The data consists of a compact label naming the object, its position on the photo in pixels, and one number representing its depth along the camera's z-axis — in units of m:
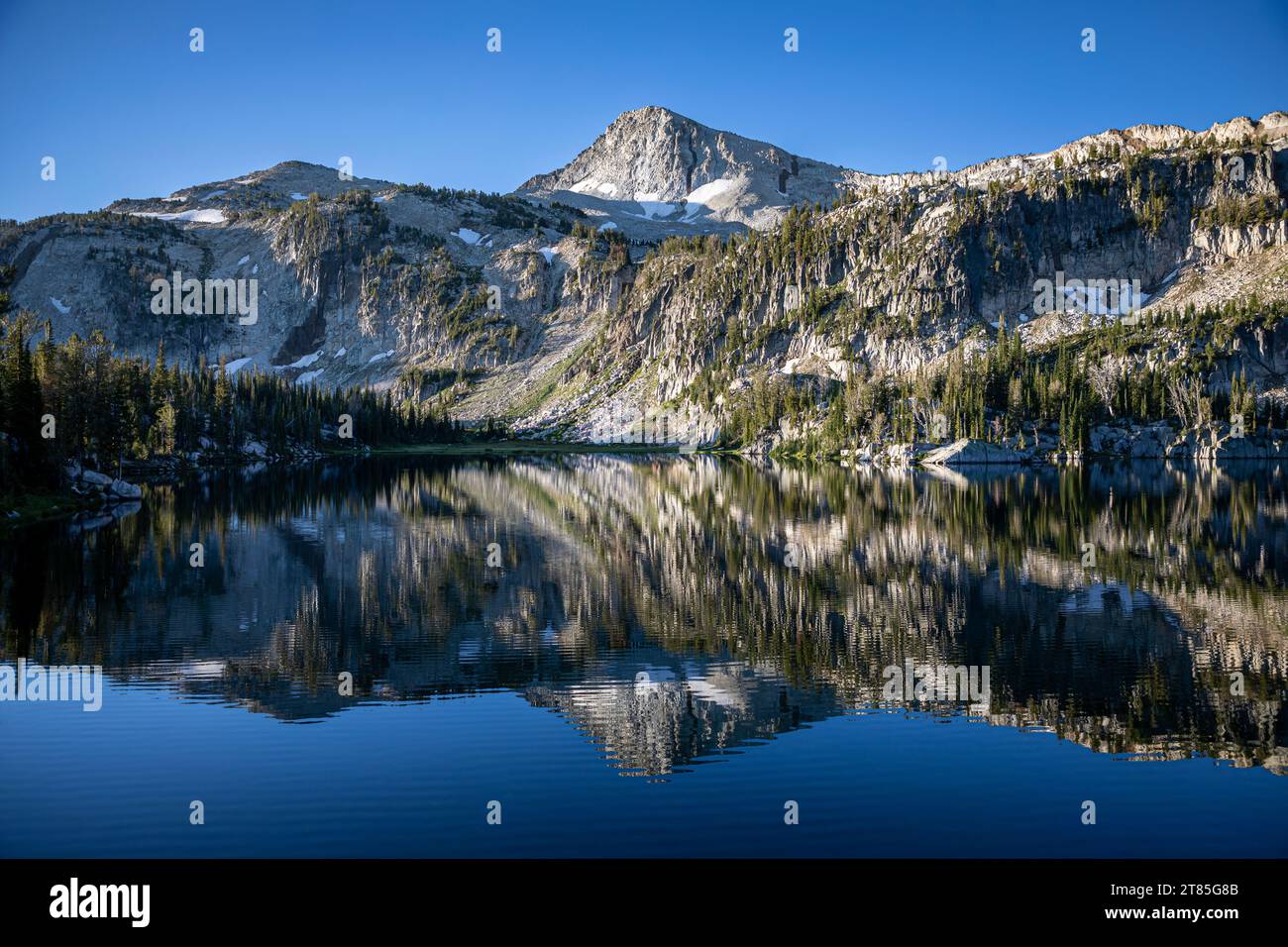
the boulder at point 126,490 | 89.75
